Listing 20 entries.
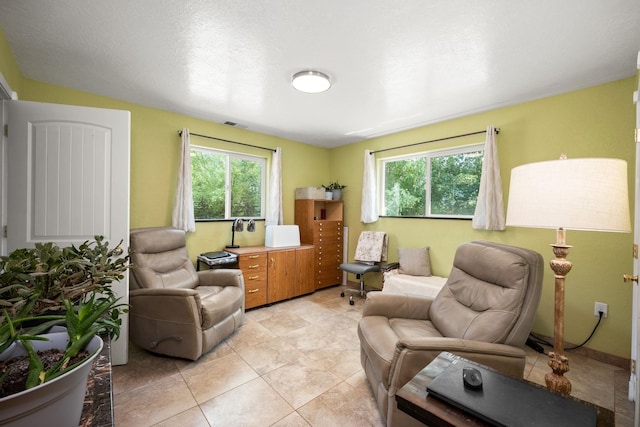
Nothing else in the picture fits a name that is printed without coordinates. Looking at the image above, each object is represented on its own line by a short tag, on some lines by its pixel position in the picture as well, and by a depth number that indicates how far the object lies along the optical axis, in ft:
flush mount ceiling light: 7.43
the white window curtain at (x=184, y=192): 10.39
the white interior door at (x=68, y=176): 6.26
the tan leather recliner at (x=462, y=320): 4.40
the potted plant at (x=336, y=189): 14.73
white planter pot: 1.46
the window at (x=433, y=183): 10.62
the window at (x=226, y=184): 11.62
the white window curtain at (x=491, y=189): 9.30
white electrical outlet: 7.58
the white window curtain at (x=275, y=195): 13.26
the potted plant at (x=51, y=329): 1.59
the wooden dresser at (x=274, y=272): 11.00
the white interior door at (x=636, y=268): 5.34
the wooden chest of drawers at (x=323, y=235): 13.70
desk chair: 12.34
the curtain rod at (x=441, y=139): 9.95
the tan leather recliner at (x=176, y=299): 7.06
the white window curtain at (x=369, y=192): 13.35
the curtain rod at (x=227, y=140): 11.04
